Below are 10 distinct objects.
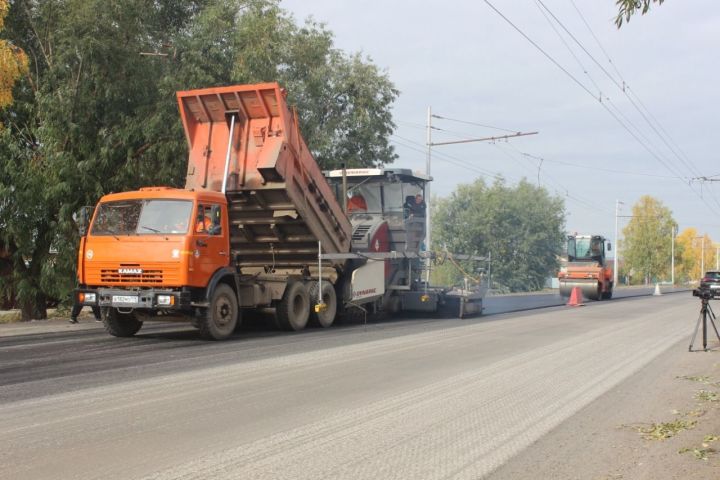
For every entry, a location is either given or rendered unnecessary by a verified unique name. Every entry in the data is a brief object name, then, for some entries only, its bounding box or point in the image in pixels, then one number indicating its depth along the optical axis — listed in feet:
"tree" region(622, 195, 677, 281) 310.04
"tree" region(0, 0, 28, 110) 42.39
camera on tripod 38.42
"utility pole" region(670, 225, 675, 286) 312.01
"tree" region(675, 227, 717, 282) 360.13
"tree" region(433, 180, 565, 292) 206.80
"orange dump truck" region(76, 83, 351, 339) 38.45
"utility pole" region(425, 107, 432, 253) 60.03
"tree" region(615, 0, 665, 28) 21.49
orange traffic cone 86.72
